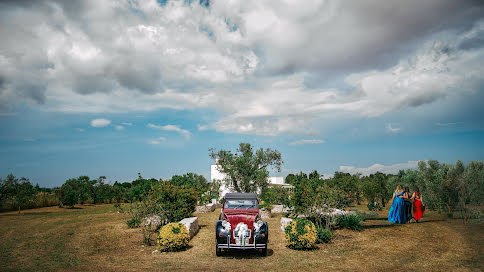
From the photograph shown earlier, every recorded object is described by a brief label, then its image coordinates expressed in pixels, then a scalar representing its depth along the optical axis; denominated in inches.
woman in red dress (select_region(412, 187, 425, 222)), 744.3
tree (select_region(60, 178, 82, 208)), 1493.6
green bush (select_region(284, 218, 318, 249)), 502.0
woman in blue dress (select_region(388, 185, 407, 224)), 740.6
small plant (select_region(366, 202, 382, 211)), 1145.3
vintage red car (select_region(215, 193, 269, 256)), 459.0
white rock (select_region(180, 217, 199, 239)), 609.8
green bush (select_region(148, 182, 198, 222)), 700.7
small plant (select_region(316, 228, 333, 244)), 557.8
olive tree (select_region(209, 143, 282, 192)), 1238.2
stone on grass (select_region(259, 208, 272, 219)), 1019.3
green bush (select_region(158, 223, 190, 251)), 501.5
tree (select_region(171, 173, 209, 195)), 973.8
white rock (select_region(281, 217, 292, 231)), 652.1
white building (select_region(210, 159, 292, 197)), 1896.4
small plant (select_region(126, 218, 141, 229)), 748.6
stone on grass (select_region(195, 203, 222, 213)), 1205.1
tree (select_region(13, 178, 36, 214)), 1181.1
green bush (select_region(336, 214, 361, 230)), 665.6
